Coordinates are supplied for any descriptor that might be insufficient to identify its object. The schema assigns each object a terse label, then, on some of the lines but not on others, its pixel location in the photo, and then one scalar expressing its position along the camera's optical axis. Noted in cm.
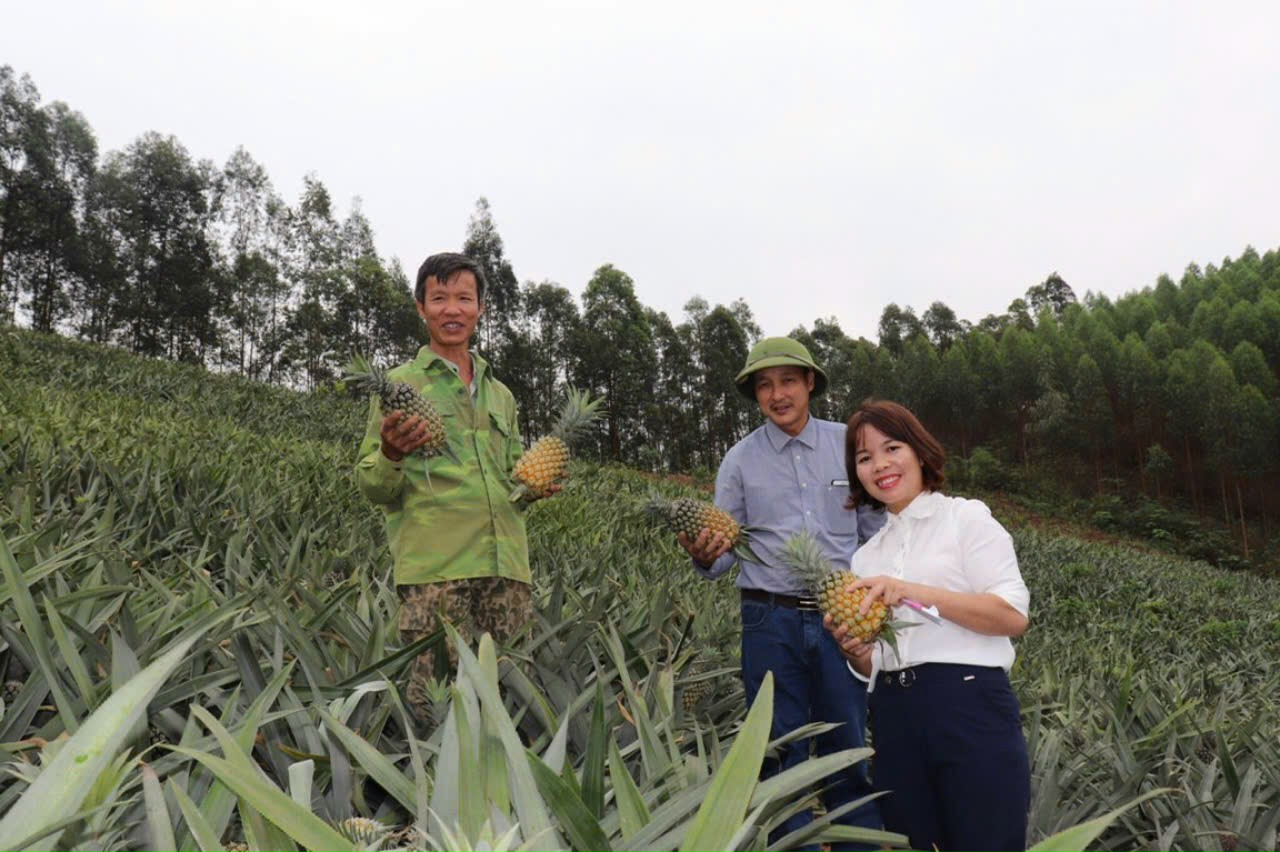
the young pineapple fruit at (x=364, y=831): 102
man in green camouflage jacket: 226
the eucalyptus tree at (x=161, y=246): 3422
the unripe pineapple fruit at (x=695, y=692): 257
